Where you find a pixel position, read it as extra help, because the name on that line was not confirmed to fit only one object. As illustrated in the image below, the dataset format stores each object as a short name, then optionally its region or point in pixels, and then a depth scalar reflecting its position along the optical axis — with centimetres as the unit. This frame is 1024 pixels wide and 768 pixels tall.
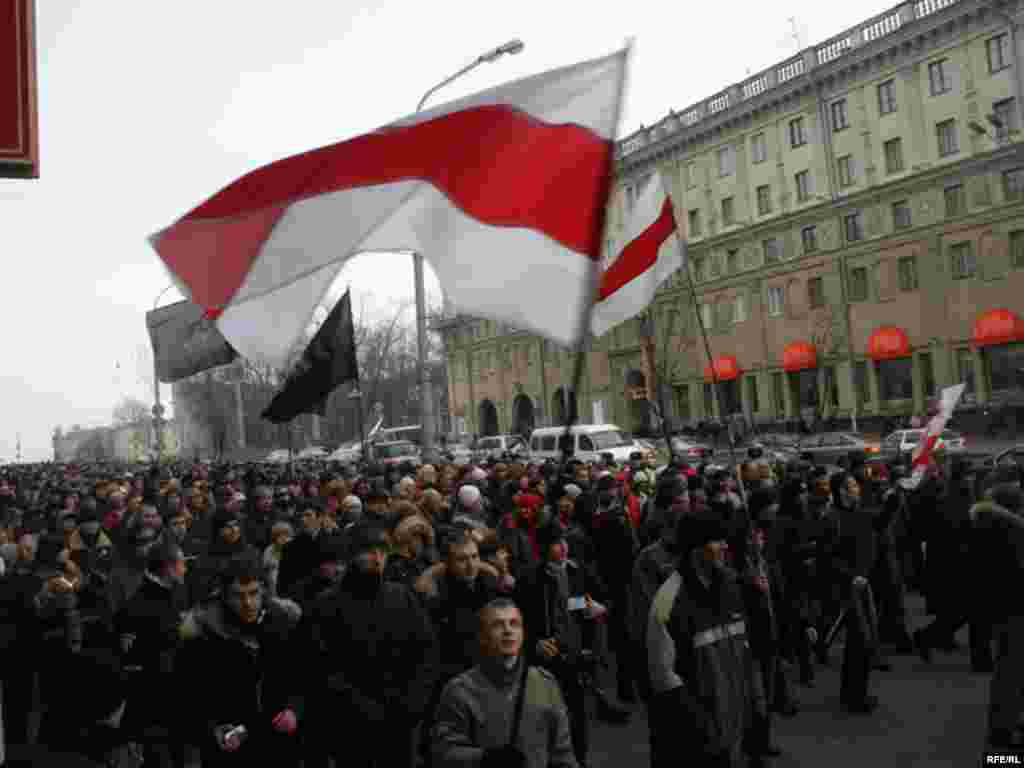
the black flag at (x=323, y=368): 1096
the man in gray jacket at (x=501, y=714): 381
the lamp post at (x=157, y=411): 4467
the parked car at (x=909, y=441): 2925
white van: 3388
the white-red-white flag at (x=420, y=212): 477
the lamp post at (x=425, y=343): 2164
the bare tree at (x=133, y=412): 18902
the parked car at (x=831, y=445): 2994
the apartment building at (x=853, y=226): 4188
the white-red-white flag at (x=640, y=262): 855
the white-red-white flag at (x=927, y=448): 1136
